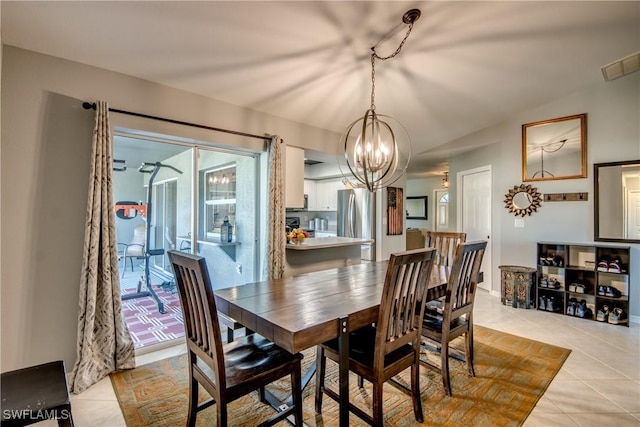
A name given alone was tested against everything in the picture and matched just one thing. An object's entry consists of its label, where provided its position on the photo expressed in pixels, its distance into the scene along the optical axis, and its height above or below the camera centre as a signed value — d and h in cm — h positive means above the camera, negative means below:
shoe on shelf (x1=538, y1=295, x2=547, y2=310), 402 -117
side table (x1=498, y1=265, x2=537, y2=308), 409 -96
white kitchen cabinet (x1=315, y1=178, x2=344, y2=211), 668 +53
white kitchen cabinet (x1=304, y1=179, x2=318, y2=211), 711 +56
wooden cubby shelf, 357 -83
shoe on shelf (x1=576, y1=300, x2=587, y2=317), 375 -116
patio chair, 337 -36
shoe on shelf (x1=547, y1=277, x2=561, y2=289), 399 -90
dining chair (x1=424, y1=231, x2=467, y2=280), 315 -29
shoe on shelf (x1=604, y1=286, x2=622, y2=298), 357 -91
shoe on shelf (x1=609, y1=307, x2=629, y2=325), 351 -119
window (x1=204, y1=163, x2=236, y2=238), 378 +24
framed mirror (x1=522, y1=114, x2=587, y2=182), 394 +94
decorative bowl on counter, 389 -26
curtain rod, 230 +88
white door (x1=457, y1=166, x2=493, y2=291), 495 +18
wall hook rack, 390 +27
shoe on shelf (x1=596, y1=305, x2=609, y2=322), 361 -119
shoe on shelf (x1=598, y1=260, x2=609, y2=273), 363 -60
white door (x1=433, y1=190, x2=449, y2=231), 909 +21
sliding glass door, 313 -1
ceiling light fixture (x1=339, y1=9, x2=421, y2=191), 224 +56
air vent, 311 +165
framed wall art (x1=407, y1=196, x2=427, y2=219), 962 +32
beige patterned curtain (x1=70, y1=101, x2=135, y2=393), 223 -54
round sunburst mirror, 428 +25
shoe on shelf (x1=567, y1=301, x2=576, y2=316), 381 -118
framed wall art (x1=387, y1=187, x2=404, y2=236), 553 +11
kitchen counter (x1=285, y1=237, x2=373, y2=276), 367 -52
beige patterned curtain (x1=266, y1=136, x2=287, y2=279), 335 +1
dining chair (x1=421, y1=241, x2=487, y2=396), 214 -71
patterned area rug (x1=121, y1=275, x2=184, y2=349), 305 -121
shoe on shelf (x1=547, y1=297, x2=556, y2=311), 397 -116
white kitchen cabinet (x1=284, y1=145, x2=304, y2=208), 369 +50
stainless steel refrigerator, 539 +1
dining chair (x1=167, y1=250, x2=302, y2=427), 143 -79
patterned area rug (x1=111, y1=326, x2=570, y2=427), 189 -128
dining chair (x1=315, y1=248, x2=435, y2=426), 162 -75
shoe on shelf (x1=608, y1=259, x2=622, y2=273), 356 -60
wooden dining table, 145 -52
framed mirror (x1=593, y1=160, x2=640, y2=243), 354 +19
